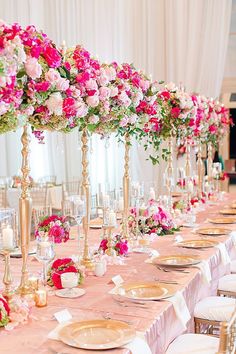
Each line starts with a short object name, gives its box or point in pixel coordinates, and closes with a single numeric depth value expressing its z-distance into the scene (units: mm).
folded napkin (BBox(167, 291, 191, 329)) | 2588
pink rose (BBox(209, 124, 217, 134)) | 6445
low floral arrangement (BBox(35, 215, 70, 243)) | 3268
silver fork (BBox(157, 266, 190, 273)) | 3142
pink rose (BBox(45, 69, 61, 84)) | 2381
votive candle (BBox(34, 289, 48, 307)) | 2484
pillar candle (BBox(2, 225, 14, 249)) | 2426
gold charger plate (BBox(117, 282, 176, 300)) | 2604
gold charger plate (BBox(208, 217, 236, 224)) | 4789
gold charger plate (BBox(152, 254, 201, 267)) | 3203
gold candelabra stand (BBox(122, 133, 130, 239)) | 3904
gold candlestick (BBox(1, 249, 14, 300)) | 2425
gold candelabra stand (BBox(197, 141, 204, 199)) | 6569
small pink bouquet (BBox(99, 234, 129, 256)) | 3418
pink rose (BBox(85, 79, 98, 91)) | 2751
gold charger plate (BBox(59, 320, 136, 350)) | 2053
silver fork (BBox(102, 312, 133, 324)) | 2291
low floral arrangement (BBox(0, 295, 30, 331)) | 2225
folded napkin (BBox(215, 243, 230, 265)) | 3755
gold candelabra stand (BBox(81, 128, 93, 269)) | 3176
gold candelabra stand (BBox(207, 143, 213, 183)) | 7067
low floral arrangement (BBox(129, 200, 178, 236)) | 4090
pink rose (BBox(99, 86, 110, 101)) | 2947
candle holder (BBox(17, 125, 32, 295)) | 2563
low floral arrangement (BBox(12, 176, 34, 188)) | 7895
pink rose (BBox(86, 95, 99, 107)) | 2801
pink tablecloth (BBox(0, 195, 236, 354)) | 2091
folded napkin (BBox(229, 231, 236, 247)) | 4270
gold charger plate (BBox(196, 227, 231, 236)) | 4230
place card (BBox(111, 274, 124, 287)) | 2850
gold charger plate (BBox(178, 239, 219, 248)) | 3753
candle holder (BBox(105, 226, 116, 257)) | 3395
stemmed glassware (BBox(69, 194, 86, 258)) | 3047
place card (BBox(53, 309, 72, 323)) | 2301
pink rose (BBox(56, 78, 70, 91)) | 2447
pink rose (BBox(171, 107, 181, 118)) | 5062
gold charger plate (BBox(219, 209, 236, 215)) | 5310
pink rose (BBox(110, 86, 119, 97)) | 3165
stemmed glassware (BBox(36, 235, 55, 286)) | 2529
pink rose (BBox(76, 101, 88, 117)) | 2629
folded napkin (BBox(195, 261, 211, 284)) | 3216
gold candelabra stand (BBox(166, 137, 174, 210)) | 5082
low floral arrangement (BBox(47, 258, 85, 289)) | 2743
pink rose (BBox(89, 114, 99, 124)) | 3029
